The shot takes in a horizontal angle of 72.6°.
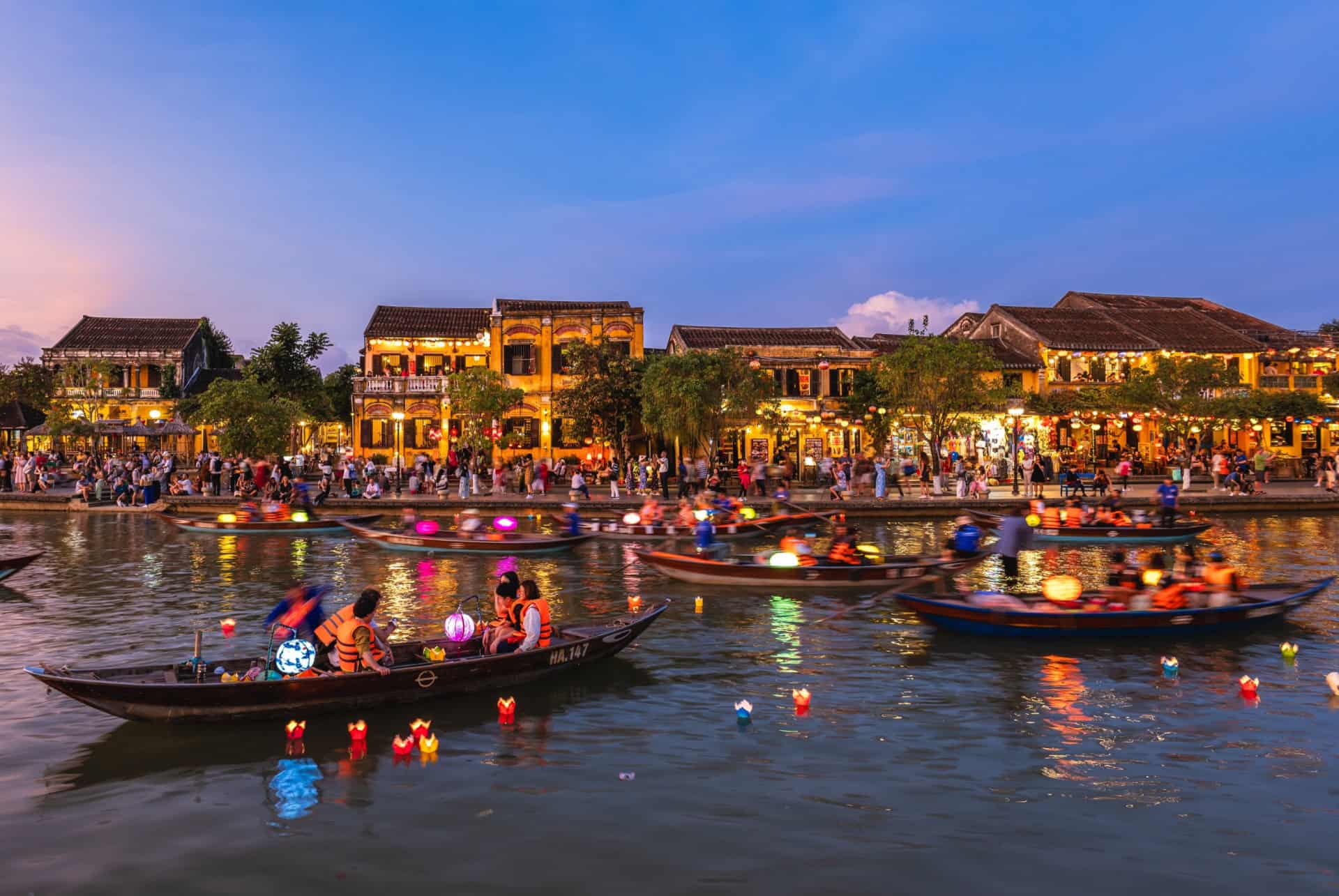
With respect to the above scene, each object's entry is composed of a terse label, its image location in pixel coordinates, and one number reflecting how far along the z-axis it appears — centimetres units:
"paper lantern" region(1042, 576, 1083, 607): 1469
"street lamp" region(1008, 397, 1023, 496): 3456
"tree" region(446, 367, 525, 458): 4119
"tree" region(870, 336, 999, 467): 3725
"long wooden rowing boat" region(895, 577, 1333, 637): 1411
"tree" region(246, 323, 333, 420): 5394
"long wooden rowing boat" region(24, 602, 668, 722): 951
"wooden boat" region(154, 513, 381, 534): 2842
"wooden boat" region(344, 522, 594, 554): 2395
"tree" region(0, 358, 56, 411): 5769
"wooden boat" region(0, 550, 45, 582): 1922
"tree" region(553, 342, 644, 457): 4184
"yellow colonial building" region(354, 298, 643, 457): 4688
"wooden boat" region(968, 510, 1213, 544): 2570
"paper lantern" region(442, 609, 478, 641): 1180
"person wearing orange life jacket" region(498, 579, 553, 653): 1180
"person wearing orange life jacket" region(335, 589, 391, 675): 1039
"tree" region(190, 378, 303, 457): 4097
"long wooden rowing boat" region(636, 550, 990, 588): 1797
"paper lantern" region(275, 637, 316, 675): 1019
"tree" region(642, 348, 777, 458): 3747
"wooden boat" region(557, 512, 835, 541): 2594
